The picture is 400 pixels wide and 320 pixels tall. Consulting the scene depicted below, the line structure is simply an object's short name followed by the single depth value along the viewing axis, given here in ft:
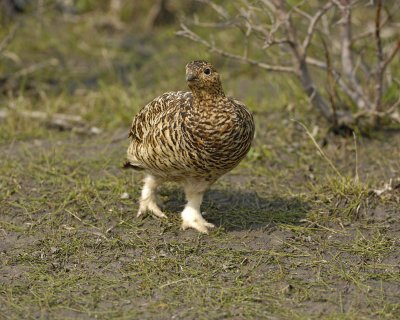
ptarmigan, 27.91
